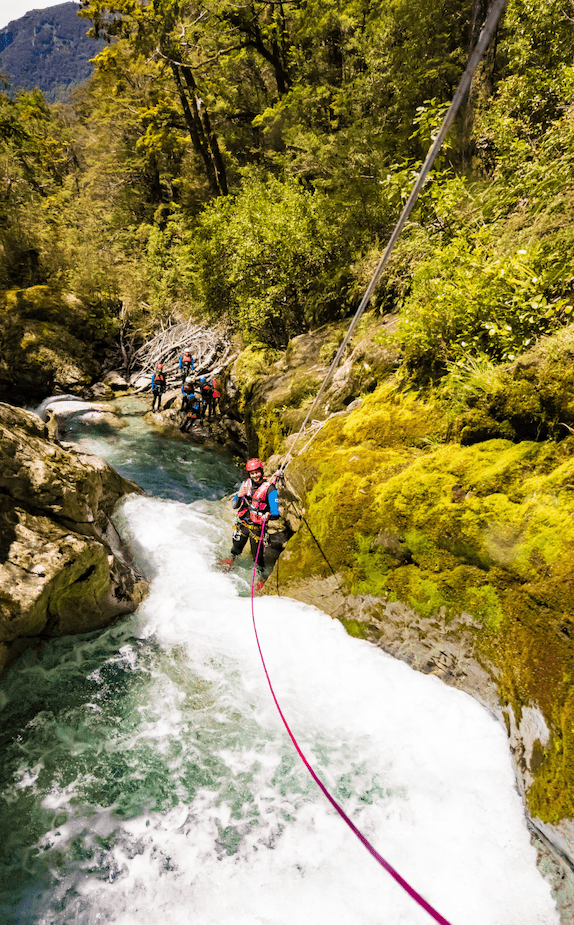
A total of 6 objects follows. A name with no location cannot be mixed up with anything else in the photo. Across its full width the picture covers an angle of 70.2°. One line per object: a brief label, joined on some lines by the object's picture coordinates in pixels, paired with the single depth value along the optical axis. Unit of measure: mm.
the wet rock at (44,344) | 15992
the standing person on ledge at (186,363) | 15281
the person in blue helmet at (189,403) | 13477
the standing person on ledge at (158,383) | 15016
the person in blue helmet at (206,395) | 13522
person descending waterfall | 6219
